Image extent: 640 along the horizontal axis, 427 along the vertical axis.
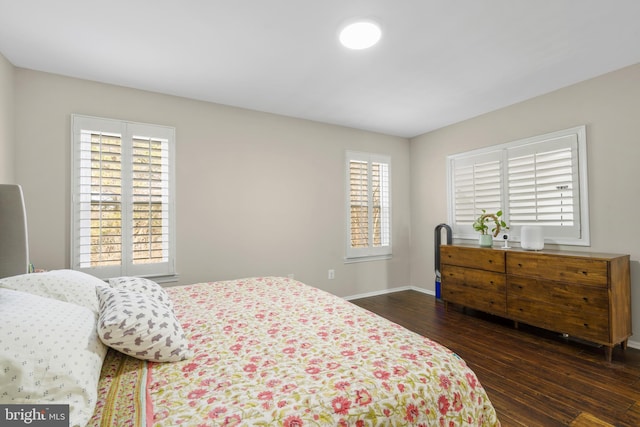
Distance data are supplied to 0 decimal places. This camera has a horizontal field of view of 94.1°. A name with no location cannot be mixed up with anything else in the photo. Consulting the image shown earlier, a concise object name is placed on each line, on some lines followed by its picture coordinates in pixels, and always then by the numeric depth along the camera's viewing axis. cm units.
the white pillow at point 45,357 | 82
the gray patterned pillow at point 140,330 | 120
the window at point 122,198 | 281
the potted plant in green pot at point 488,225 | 364
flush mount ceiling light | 209
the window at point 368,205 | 444
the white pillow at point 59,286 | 136
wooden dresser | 250
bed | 90
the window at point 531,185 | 308
